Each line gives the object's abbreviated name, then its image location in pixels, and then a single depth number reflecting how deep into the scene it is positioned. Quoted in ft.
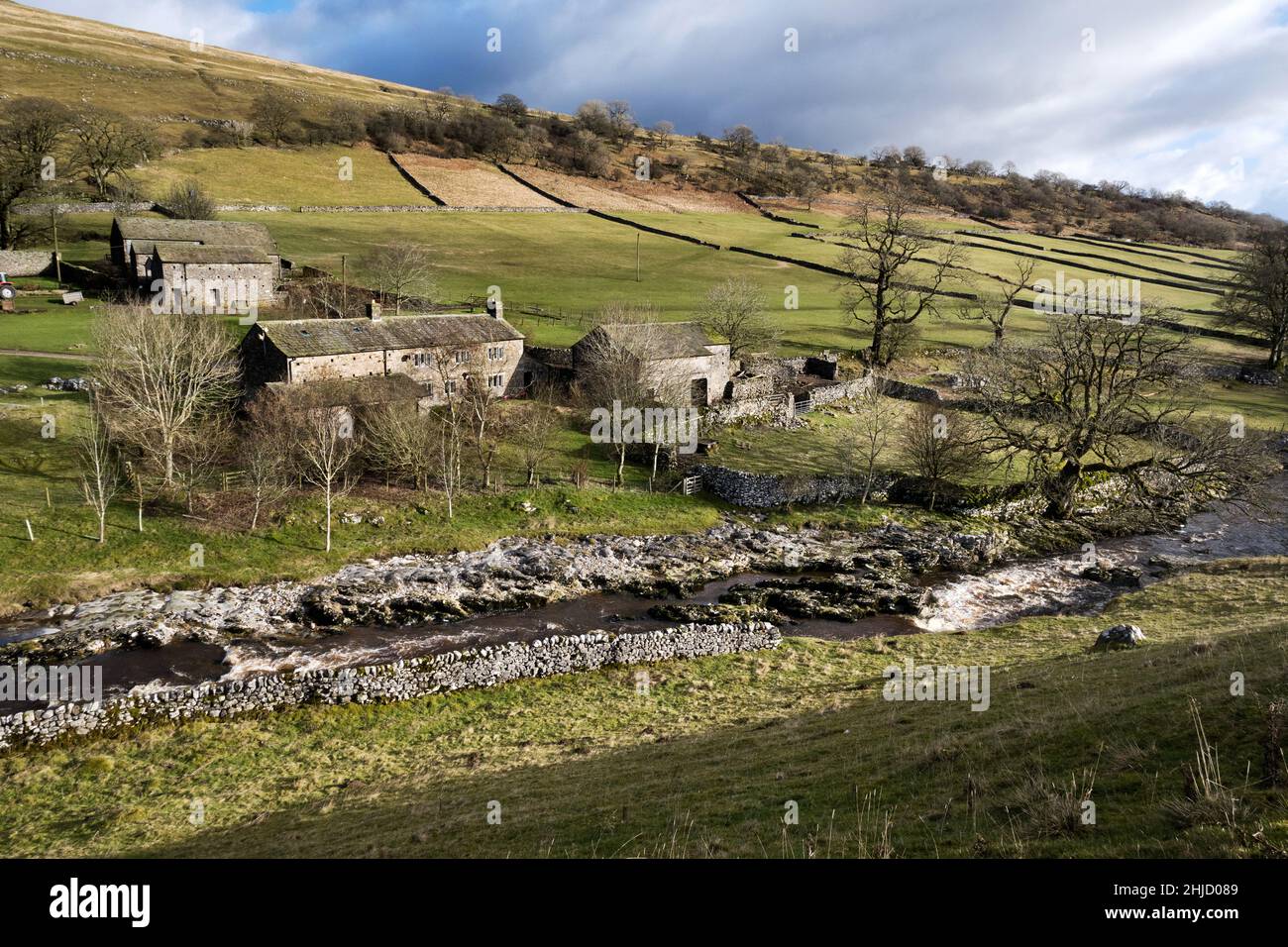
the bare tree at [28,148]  246.06
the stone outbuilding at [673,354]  159.12
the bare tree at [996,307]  221.25
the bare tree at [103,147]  296.71
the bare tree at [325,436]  120.88
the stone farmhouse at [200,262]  211.00
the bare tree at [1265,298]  238.89
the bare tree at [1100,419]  121.08
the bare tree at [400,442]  129.08
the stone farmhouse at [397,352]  142.41
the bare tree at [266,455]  116.26
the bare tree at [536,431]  136.87
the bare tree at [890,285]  223.10
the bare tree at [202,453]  121.39
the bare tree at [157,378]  119.65
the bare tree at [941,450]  144.56
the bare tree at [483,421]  141.18
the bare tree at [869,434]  146.39
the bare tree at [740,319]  205.46
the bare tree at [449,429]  130.72
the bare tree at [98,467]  106.22
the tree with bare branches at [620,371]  150.51
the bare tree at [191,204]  277.03
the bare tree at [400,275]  222.89
